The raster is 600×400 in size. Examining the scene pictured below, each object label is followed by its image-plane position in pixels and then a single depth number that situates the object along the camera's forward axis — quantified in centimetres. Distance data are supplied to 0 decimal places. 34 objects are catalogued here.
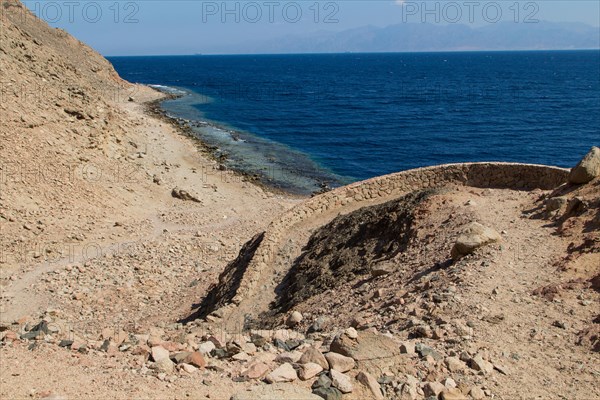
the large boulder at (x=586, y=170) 1584
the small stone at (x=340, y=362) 886
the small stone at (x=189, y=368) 900
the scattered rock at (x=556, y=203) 1499
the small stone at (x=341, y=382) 833
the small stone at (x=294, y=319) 1309
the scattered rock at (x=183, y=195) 2986
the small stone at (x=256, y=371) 874
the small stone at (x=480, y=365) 900
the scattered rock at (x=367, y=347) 920
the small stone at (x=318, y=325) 1202
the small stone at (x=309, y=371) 866
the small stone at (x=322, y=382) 836
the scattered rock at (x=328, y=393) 814
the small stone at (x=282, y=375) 859
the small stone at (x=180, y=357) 934
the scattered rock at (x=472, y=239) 1322
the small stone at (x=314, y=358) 897
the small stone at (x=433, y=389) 844
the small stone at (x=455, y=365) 903
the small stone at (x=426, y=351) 930
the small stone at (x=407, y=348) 938
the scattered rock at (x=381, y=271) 1424
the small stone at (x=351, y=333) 958
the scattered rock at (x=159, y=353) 941
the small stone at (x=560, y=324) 1032
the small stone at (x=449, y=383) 862
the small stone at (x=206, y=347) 982
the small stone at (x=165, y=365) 902
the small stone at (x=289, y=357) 929
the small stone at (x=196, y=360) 922
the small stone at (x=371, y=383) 836
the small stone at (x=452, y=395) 835
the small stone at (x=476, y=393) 844
